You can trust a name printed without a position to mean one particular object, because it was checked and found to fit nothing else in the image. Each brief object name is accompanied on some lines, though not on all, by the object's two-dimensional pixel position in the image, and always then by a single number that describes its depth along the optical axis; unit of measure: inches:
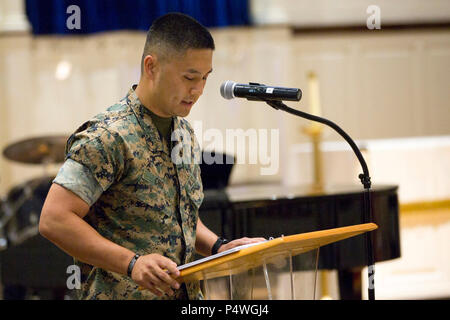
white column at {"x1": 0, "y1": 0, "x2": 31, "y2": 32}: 393.7
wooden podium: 155.5
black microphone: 162.6
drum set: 212.9
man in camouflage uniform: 159.2
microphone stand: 165.2
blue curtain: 392.3
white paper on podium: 155.9
